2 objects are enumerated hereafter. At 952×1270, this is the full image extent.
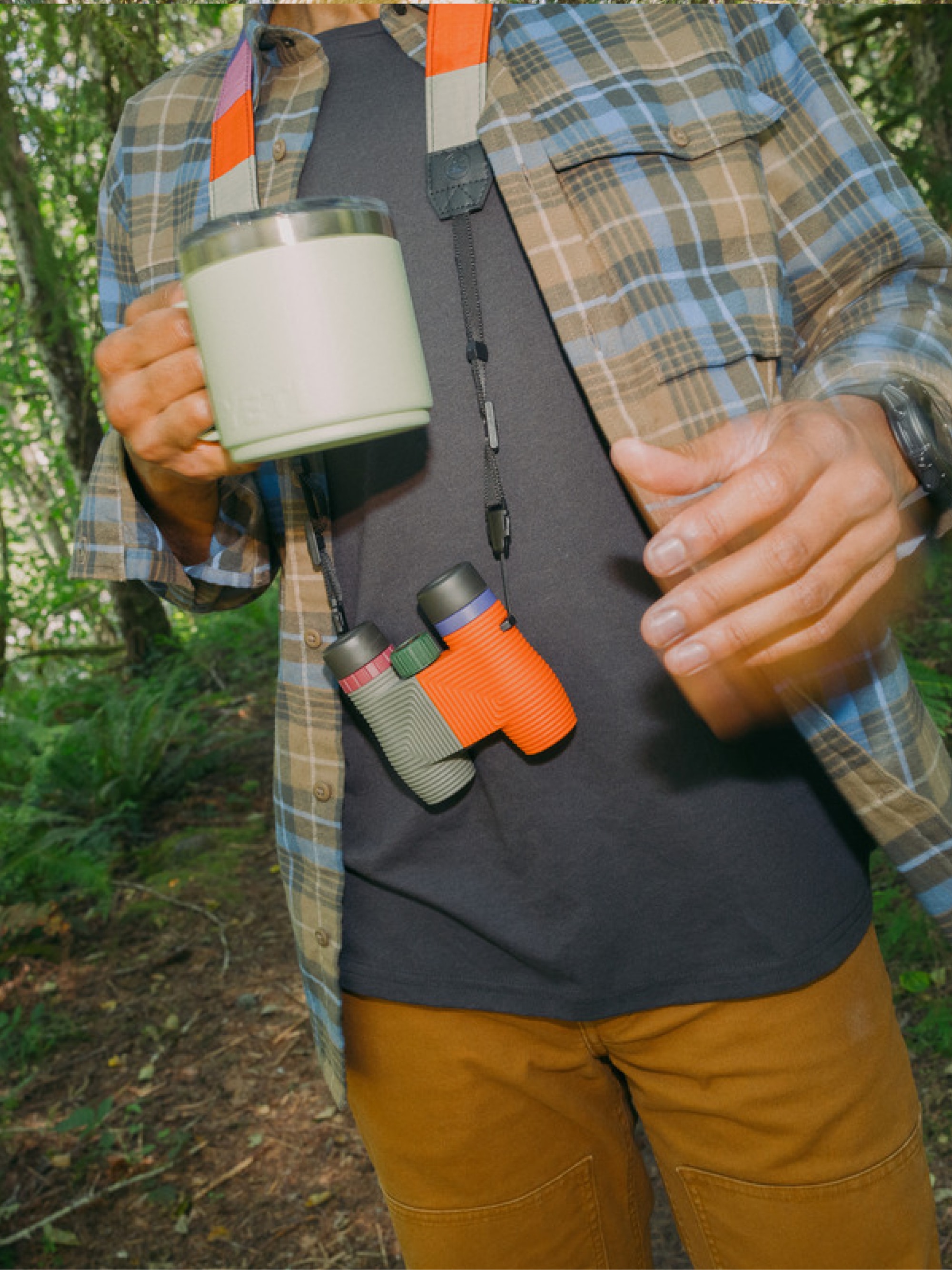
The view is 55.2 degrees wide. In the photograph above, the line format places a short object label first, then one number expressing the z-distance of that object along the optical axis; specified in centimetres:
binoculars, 108
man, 112
